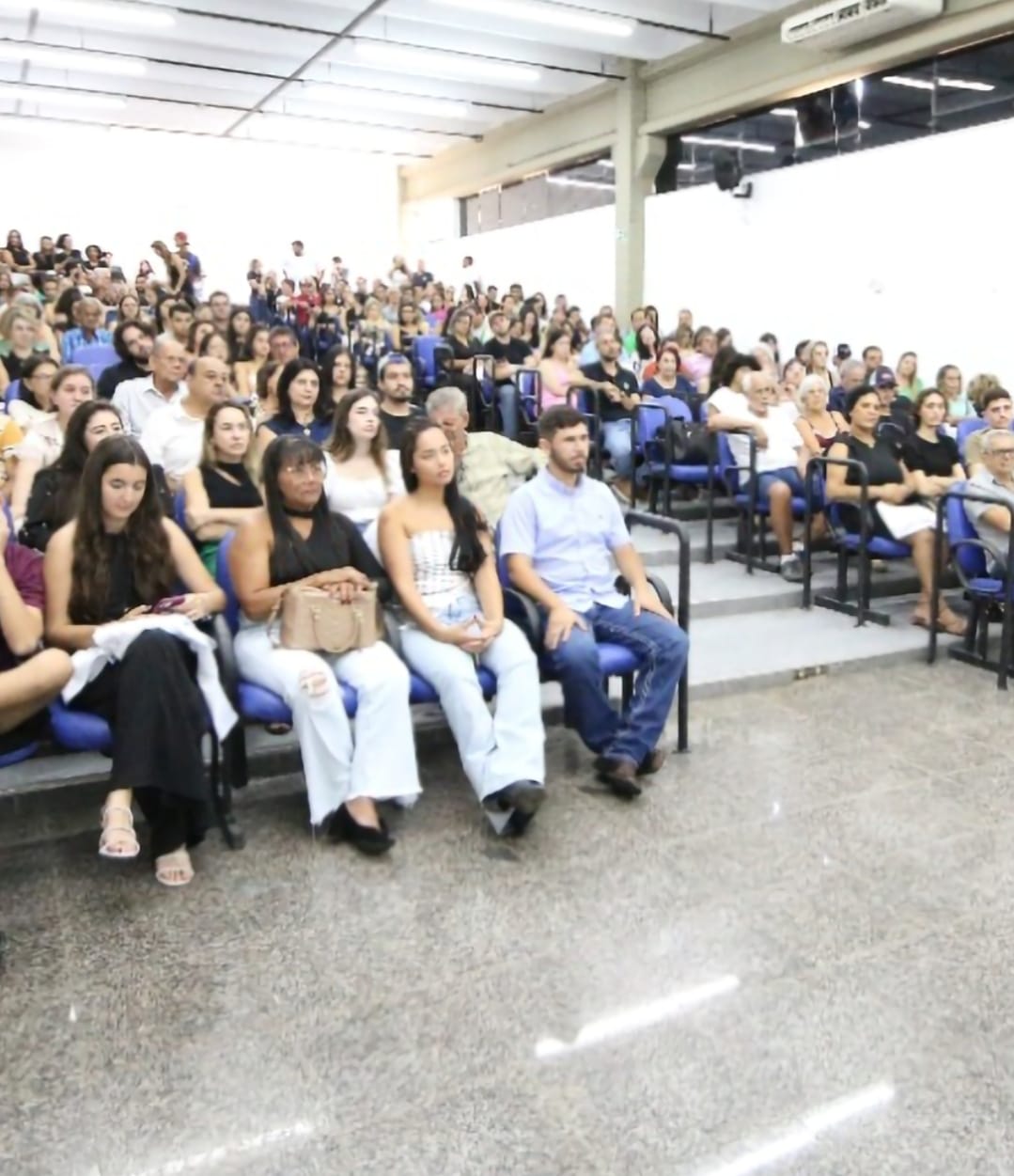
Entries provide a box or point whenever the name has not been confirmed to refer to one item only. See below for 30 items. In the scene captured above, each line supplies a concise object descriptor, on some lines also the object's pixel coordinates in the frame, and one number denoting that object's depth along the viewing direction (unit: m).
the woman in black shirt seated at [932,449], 5.35
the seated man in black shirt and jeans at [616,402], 6.53
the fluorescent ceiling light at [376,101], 13.36
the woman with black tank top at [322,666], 2.83
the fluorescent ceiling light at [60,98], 13.39
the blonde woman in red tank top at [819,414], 6.03
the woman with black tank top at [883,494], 4.93
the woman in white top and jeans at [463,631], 2.92
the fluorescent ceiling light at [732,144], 11.05
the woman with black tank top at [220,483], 3.48
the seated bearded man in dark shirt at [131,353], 5.25
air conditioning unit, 8.46
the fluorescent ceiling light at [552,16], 9.62
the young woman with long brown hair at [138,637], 2.59
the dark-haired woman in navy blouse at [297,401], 4.49
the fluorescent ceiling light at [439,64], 11.40
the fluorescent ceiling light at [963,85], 8.68
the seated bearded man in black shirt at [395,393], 4.79
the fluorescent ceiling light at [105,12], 9.70
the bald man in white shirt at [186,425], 4.13
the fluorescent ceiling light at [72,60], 11.45
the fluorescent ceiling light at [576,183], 13.65
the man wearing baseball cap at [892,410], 5.43
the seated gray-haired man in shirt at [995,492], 4.47
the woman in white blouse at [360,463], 3.92
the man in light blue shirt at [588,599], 3.27
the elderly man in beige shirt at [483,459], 4.24
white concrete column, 12.33
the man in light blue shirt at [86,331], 6.65
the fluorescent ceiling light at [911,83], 9.19
